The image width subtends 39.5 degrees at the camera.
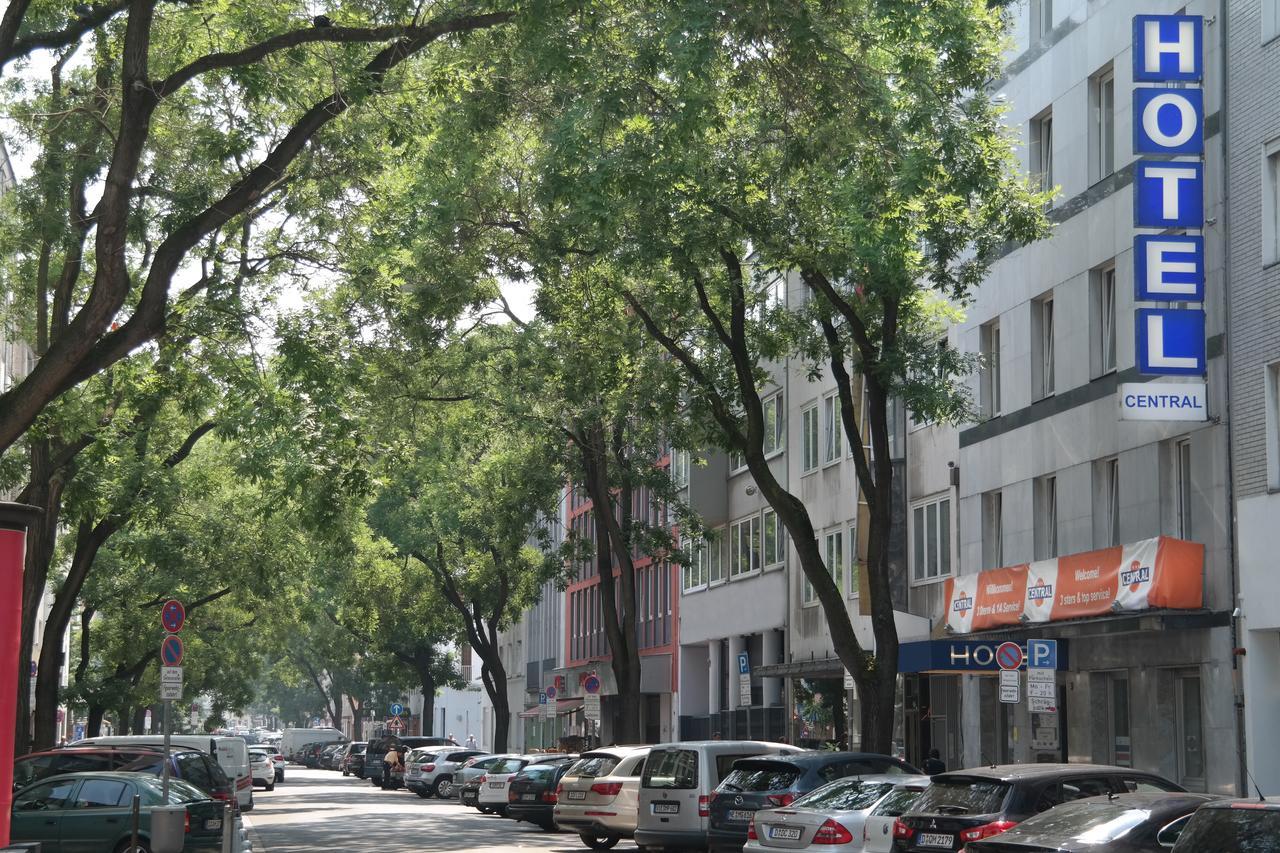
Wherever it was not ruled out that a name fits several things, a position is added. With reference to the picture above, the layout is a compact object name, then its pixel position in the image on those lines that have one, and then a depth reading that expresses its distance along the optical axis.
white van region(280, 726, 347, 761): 108.25
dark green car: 21.06
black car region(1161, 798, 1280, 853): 9.13
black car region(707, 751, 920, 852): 20.64
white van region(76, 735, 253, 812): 36.41
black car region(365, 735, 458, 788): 64.31
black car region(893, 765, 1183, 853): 15.16
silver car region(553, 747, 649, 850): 27.23
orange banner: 23.98
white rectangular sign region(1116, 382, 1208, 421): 23.61
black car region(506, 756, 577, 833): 35.81
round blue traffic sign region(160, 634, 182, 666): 23.08
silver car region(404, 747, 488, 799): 53.81
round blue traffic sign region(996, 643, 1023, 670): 23.05
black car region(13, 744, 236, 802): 23.52
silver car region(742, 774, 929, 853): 17.89
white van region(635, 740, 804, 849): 24.02
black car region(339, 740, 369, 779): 78.02
